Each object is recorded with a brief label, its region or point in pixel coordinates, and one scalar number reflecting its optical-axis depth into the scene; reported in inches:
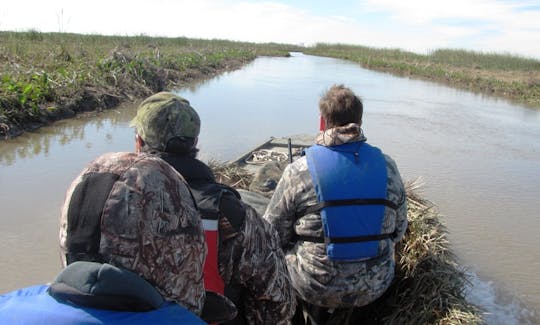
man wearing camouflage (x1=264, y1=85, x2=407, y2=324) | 120.5
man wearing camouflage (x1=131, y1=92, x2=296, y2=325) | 73.7
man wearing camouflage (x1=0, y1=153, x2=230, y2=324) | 45.5
